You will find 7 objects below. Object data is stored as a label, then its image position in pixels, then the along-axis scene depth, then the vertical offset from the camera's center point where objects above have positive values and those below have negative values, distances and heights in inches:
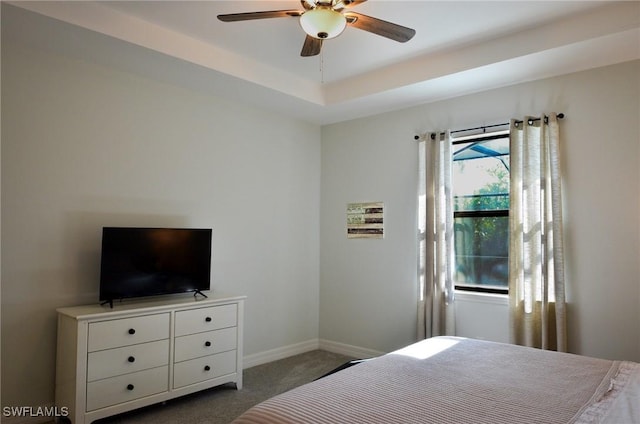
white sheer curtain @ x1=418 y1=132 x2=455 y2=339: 151.6 -1.6
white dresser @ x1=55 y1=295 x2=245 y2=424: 108.5 -34.4
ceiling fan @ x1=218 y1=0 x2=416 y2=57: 88.2 +47.1
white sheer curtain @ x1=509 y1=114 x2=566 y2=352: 128.0 -0.8
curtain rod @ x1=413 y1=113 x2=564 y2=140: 132.3 +38.1
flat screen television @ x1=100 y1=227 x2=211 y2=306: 120.9 -9.0
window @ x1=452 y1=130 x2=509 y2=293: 147.9 +8.6
